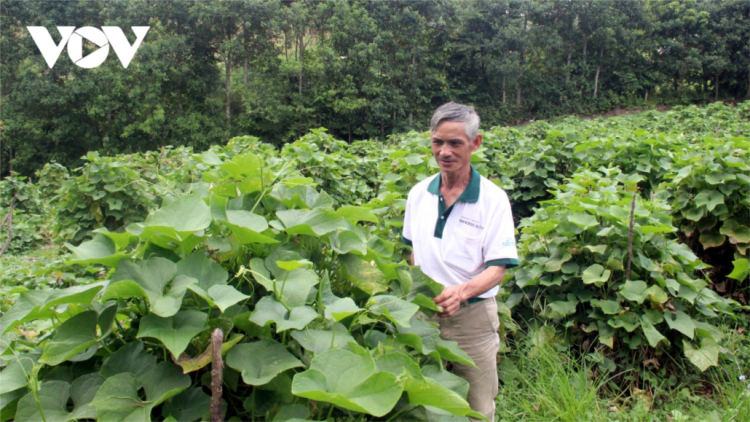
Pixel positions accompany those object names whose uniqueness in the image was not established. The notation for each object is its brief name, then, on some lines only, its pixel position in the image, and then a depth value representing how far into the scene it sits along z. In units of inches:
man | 82.4
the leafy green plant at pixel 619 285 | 119.1
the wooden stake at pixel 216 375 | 31.5
